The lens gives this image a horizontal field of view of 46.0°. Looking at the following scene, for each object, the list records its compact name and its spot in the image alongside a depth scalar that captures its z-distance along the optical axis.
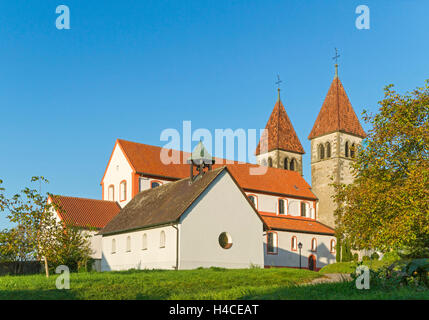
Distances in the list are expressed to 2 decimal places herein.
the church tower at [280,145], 69.81
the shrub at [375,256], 53.84
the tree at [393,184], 25.16
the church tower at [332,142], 62.34
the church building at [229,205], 34.34
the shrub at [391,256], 34.01
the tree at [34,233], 25.20
